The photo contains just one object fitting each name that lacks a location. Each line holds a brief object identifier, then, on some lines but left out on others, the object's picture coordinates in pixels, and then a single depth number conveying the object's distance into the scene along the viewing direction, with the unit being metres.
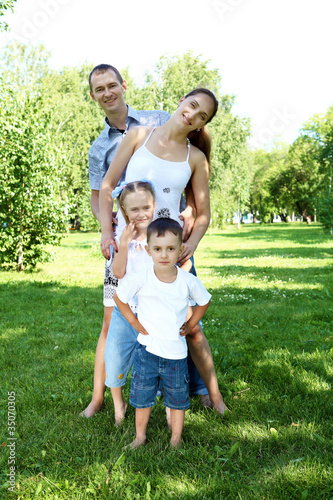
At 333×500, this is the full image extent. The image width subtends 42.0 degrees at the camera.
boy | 2.73
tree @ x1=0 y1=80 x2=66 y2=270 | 11.69
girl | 2.76
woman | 2.88
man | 3.34
